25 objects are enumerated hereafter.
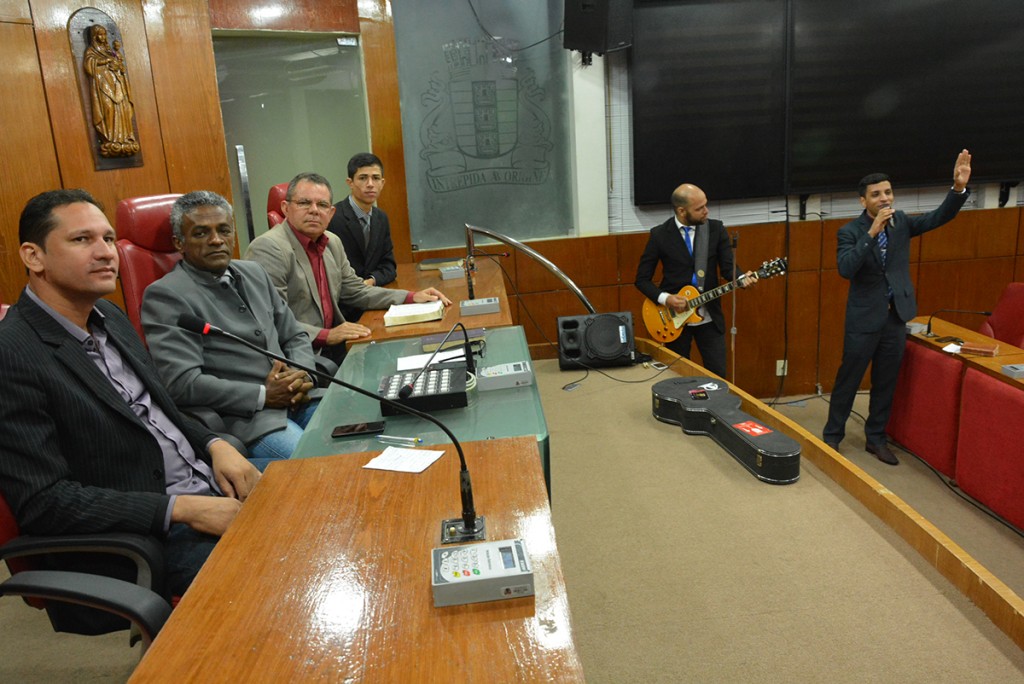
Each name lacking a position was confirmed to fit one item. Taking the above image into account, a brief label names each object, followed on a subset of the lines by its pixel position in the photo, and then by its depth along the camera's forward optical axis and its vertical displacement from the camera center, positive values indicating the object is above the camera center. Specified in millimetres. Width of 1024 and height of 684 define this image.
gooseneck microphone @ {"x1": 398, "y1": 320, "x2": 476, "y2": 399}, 1780 -518
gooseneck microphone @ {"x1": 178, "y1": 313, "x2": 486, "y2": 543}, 1202 -572
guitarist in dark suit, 4270 -610
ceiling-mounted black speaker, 4277 +803
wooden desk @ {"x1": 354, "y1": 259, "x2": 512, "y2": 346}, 2699 -553
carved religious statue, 3500 +456
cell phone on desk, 1732 -586
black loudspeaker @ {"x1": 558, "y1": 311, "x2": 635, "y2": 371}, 3510 -835
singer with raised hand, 3506 -651
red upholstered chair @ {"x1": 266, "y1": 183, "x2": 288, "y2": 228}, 3693 -105
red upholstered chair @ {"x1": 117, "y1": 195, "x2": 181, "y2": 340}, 2350 -169
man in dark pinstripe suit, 1464 -496
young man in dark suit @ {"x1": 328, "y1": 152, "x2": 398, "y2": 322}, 3832 -248
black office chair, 1269 -689
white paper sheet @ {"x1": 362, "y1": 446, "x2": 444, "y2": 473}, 1497 -583
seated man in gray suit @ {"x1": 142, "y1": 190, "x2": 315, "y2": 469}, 2154 -473
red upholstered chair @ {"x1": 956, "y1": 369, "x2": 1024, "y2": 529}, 2840 -1217
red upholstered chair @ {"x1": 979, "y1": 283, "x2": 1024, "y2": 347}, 3762 -917
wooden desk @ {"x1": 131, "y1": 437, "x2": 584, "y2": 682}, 936 -602
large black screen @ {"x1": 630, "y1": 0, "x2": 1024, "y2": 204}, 4785 +368
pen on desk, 1658 -593
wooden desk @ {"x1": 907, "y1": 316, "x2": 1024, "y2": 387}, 3020 -916
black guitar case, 2367 -936
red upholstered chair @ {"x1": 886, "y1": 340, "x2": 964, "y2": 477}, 3320 -1228
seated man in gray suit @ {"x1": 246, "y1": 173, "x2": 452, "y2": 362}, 2945 -347
